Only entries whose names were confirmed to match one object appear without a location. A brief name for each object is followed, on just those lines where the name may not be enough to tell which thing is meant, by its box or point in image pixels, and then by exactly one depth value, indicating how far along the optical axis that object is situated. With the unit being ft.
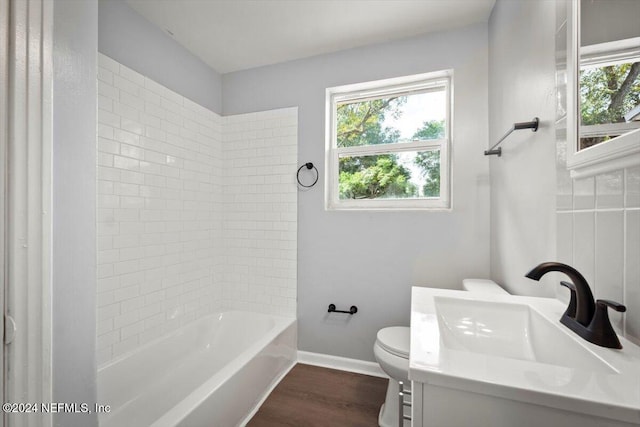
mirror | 2.08
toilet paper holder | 6.93
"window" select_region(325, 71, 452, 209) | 6.77
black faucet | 2.11
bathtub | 4.49
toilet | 4.98
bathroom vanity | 1.50
